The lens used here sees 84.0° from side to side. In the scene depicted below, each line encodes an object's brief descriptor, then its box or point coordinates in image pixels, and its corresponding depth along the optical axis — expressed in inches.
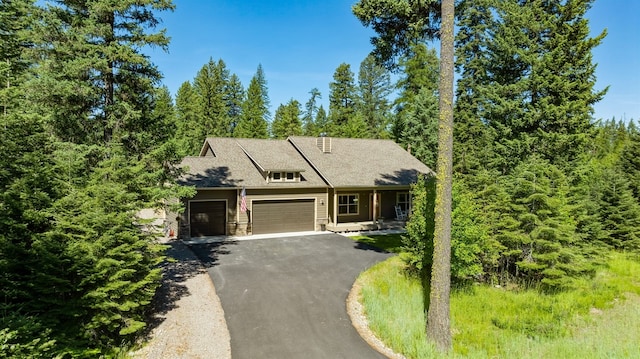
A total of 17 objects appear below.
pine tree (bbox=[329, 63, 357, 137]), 1941.4
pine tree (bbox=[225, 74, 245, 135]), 2078.0
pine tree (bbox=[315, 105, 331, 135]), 2025.5
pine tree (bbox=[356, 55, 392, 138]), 2026.3
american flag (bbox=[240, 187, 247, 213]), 763.4
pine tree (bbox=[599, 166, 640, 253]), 740.6
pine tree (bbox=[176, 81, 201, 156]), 1745.8
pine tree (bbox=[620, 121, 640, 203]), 979.1
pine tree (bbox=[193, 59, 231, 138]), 1802.4
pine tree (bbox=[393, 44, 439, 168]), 1382.9
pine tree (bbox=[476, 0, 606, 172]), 650.8
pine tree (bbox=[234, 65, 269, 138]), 1776.6
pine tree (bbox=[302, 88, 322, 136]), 2422.9
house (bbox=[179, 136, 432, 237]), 770.2
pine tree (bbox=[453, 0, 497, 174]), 1224.8
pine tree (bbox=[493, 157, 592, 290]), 494.9
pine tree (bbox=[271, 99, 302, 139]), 1846.7
